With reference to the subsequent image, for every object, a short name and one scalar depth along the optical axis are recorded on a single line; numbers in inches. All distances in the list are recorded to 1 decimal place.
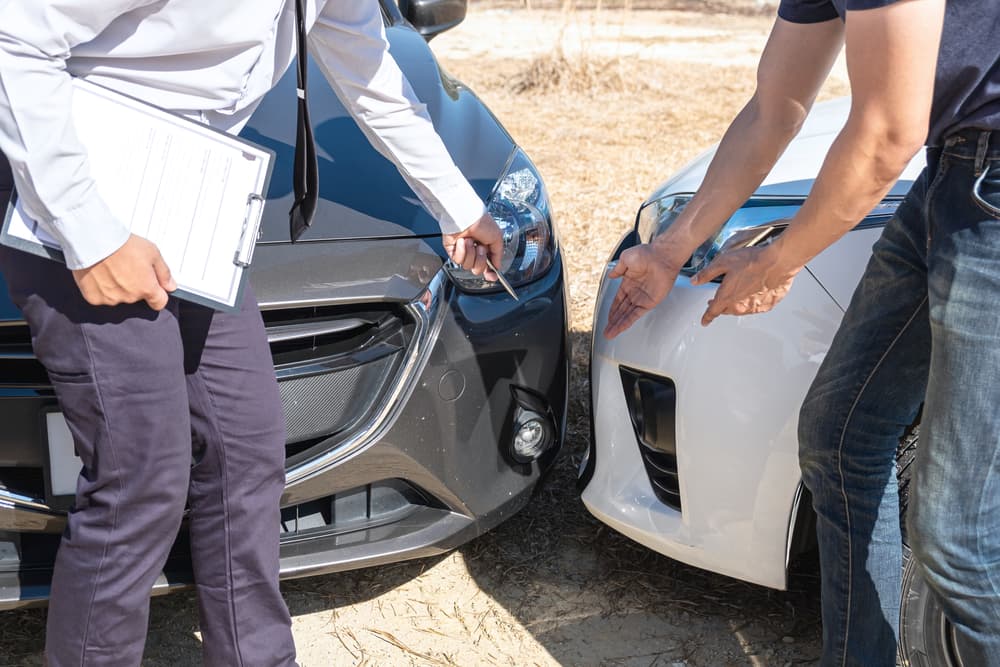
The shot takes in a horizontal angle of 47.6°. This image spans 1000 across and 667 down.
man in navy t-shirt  52.7
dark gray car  77.3
